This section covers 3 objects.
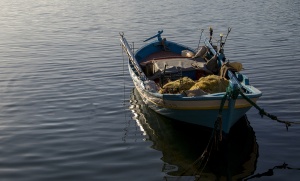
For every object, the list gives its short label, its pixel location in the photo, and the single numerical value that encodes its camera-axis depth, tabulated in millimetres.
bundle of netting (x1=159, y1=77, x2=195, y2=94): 16750
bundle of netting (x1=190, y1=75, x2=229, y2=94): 16281
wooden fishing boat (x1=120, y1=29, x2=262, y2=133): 14477
